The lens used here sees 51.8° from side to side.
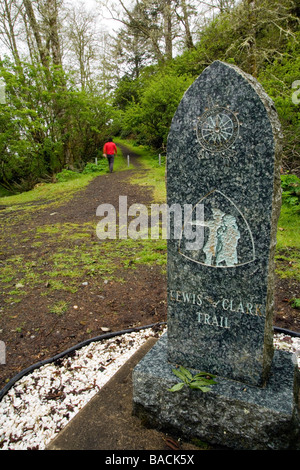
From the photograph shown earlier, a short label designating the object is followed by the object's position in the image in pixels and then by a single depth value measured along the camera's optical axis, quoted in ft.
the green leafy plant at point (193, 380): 6.33
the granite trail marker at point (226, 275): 5.63
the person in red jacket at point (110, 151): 47.00
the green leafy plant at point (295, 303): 12.60
